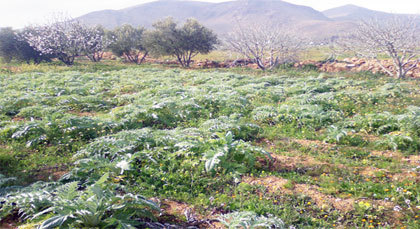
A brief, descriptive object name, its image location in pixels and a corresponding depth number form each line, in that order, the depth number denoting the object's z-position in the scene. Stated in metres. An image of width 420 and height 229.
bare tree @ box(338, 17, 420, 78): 15.74
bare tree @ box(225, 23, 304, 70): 22.59
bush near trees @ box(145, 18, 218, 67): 27.94
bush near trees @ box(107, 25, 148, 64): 32.72
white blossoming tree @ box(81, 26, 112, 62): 28.74
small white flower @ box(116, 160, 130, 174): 3.94
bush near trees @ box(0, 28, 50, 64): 28.28
